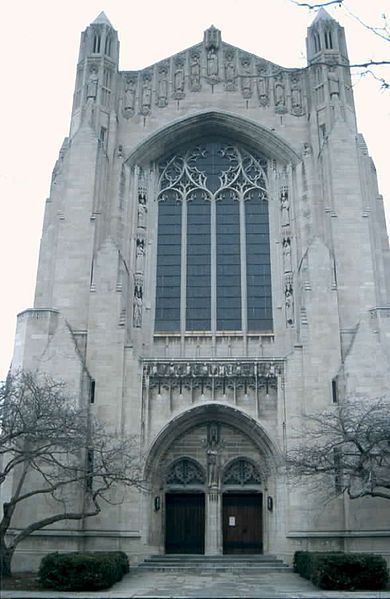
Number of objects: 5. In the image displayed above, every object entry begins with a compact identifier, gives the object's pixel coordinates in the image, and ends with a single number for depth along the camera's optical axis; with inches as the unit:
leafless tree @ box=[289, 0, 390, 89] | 311.6
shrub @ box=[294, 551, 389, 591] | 641.0
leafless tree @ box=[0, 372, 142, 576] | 725.9
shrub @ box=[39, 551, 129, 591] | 611.8
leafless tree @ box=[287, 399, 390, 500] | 751.1
